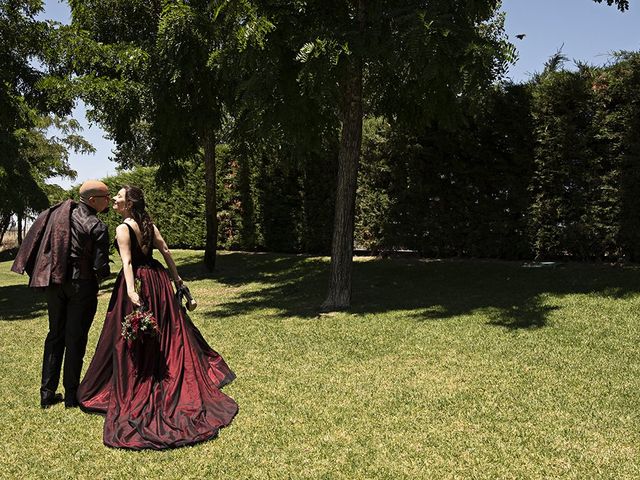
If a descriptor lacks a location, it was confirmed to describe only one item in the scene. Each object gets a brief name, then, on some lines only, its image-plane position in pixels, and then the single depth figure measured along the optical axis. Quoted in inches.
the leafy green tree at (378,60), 347.3
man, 212.8
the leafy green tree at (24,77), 508.4
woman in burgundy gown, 199.5
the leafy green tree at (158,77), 536.4
